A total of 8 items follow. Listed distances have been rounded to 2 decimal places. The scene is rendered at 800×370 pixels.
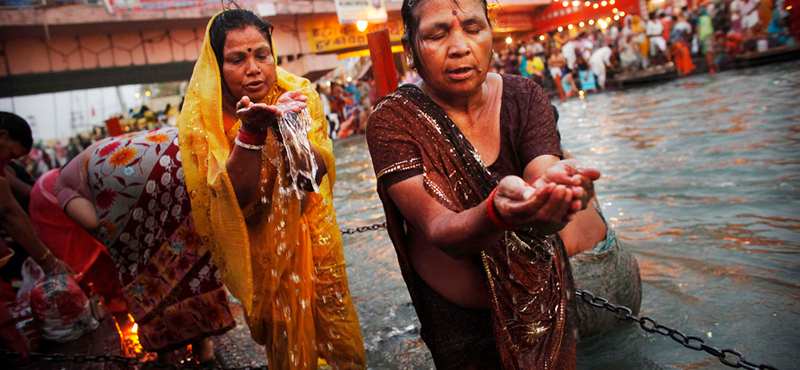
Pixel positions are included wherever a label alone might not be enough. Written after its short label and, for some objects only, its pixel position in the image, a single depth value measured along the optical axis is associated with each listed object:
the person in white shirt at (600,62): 18.14
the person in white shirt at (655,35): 17.00
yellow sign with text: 18.83
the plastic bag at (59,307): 3.97
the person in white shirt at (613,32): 19.51
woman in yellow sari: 2.34
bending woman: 2.91
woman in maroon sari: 1.56
